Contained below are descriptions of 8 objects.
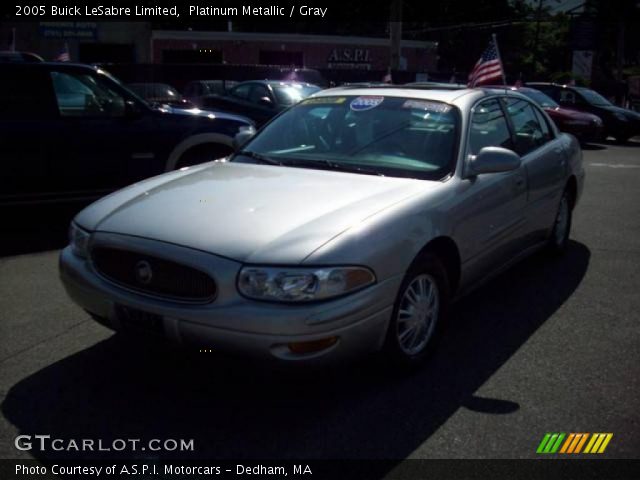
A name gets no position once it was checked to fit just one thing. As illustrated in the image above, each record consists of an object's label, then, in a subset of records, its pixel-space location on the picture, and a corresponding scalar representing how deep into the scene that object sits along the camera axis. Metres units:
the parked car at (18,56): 9.04
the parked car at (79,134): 6.86
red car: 18.17
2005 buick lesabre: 3.17
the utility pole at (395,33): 25.14
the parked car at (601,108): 19.88
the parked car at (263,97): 13.98
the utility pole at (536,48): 58.54
